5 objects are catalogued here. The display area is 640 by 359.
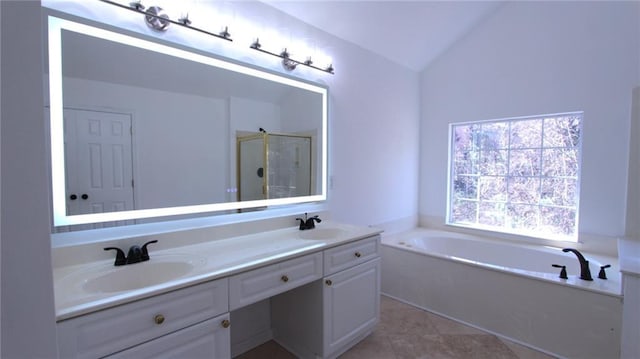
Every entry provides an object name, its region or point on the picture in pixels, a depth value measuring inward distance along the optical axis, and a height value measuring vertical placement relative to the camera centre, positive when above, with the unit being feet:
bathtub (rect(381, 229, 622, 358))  6.08 -2.99
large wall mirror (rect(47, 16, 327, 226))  4.36 +0.75
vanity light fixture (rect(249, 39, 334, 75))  6.44 +2.73
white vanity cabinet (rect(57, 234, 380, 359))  3.21 -2.00
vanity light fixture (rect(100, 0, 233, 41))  4.83 +2.66
